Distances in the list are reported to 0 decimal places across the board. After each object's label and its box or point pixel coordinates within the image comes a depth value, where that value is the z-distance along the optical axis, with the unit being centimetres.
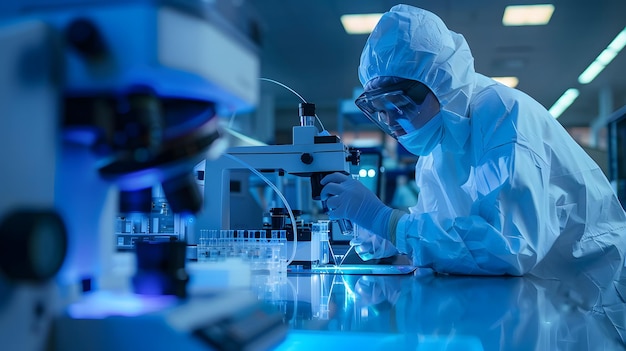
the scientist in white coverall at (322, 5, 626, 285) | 152
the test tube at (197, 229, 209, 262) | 138
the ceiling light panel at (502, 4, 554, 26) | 516
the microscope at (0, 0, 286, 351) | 44
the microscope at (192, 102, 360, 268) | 155
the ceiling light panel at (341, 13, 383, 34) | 538
